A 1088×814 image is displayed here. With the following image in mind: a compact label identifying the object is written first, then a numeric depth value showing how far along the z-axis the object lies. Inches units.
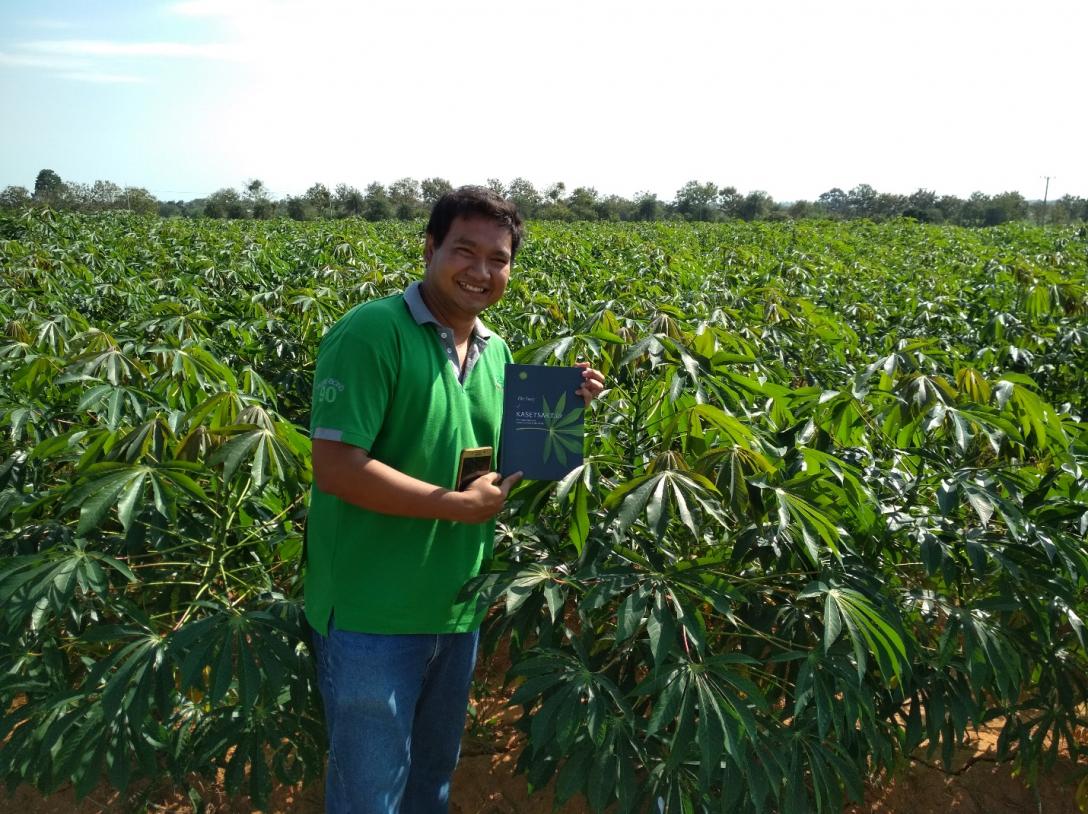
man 51.6
